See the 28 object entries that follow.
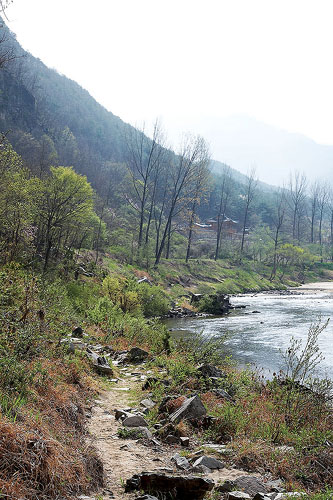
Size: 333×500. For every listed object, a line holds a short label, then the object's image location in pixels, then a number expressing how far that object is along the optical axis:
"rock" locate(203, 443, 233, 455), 5.07
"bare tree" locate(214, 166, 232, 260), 48.59
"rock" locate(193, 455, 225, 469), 4.56
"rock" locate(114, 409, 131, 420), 5.99
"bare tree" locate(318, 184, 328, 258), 83.94
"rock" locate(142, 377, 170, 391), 7.53
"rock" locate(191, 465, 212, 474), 4.41
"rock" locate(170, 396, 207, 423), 5.90
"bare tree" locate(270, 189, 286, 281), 48.30
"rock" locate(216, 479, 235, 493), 4.00
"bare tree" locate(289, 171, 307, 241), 76.06
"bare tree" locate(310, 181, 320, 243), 81.16
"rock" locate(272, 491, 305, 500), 3.84
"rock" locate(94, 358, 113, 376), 8.32
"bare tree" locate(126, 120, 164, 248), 36.52
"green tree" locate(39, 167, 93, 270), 18.03
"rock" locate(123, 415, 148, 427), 5.69
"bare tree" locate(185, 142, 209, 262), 38.28
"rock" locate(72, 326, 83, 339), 10.30
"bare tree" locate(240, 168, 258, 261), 60.08
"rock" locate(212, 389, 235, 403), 7.16
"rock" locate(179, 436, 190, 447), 5.27
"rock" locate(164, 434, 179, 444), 5.35
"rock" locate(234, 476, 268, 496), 4.03
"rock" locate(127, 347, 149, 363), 9.95
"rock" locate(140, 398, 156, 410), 6.63
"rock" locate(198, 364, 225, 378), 8.30
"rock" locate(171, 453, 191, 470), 4.47
